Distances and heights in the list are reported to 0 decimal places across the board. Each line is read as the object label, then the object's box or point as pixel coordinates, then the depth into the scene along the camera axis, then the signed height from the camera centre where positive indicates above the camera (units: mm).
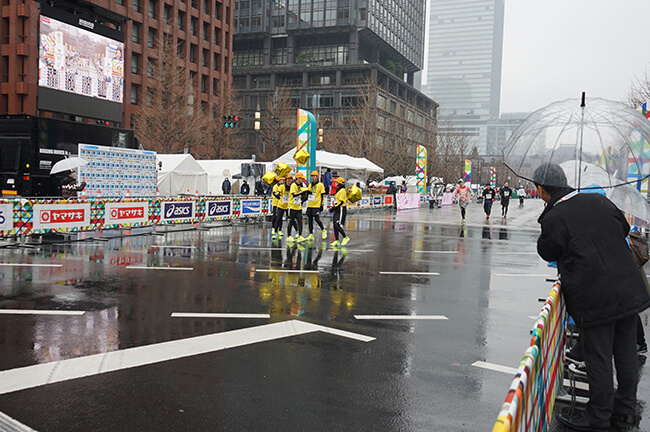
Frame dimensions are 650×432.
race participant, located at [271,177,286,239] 15828 -337
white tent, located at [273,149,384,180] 29672 +1989
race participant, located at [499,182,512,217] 31641 +434
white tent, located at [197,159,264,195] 39625 +1443
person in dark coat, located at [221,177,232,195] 35906 +415
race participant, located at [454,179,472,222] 25484 +288
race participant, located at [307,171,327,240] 15242 -33
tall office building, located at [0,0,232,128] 36094 +10612
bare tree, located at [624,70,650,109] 36344 +7791
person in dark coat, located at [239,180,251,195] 36844 +283
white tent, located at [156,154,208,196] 32250 +965
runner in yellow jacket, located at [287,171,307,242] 15328 -250
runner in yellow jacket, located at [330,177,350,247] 15148 -368
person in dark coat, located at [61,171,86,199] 19047 -2
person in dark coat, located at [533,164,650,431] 3959 -572
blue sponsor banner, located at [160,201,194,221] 17950 -636
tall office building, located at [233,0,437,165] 87750 +23604
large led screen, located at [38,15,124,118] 35031 +8220
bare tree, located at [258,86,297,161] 66625 +7561
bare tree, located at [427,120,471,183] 68562 +5934
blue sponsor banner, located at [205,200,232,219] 19859 -609
